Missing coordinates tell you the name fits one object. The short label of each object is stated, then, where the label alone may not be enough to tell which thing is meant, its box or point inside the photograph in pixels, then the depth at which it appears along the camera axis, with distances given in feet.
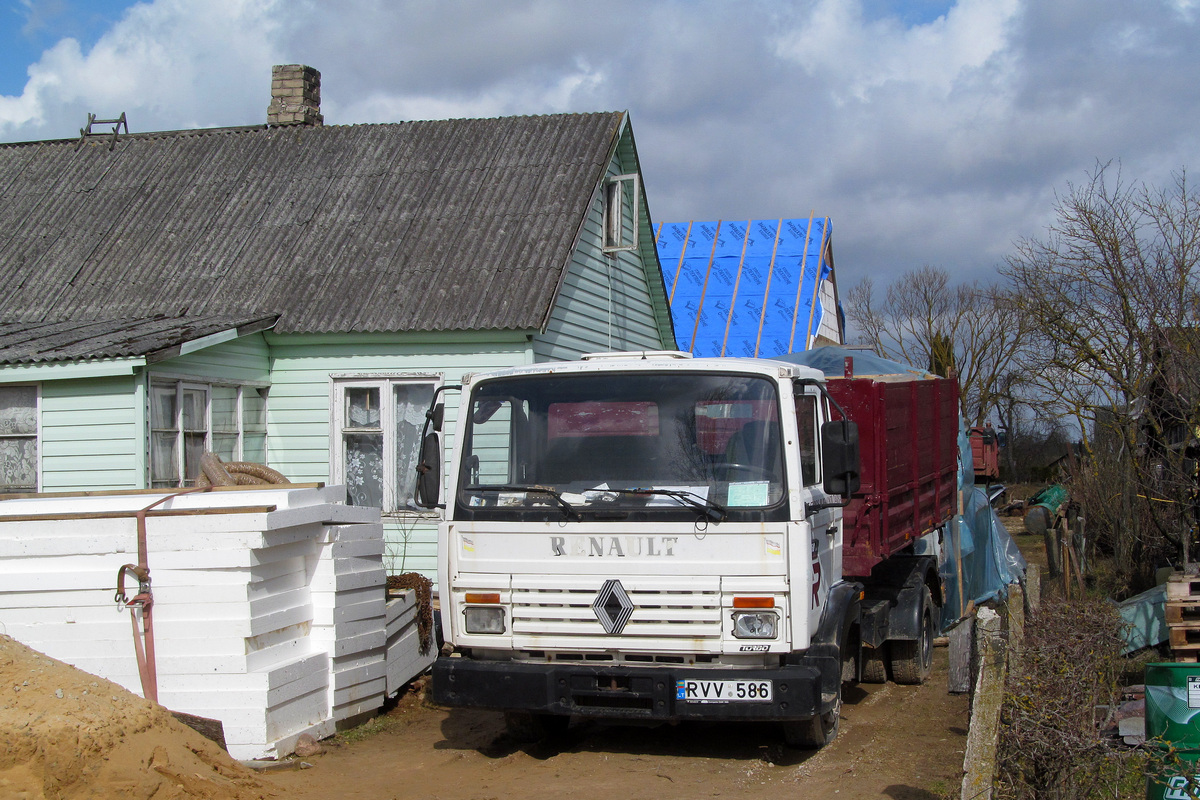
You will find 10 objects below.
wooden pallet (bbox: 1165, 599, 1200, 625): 31.24
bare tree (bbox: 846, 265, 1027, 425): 121.19
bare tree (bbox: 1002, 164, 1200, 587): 38.42
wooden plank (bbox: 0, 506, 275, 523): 21.72
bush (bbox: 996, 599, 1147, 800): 18.49
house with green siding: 35.63
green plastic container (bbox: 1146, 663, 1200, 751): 21.48
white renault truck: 20.15
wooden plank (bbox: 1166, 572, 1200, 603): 31.30
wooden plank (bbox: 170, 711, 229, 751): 20.33
